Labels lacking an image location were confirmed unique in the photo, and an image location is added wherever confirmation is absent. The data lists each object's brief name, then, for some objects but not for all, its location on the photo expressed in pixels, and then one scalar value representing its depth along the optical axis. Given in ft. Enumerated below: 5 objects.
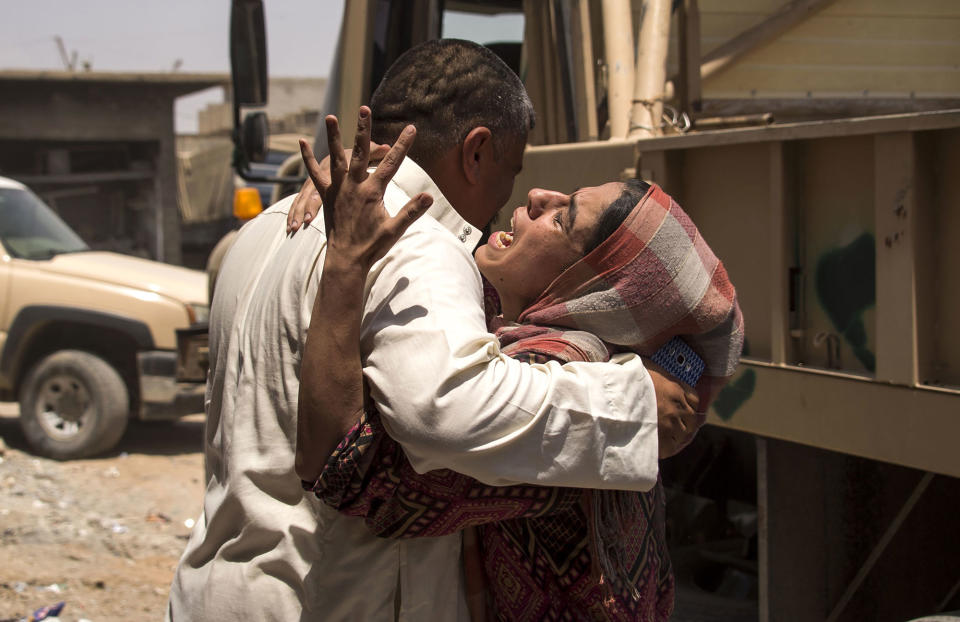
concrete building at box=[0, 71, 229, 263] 47.39
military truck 6.98
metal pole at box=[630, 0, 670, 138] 10.74
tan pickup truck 23.67
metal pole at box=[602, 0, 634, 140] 11.31
